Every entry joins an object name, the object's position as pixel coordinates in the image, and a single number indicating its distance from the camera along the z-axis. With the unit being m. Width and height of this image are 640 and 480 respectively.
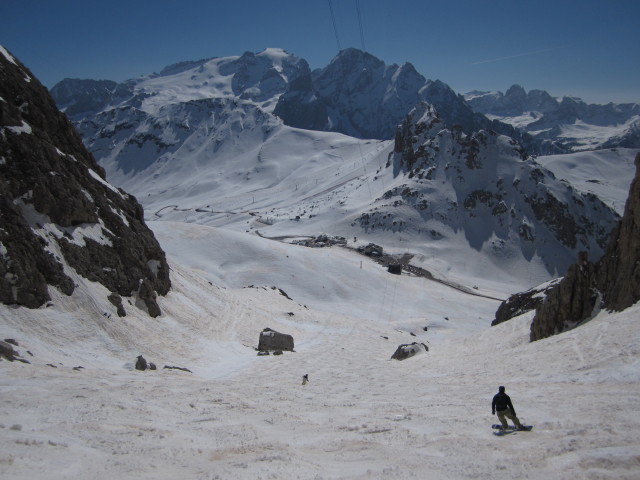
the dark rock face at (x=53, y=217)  24.80
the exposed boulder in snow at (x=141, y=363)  23.06
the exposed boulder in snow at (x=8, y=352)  18.45
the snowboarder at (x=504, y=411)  12.80
